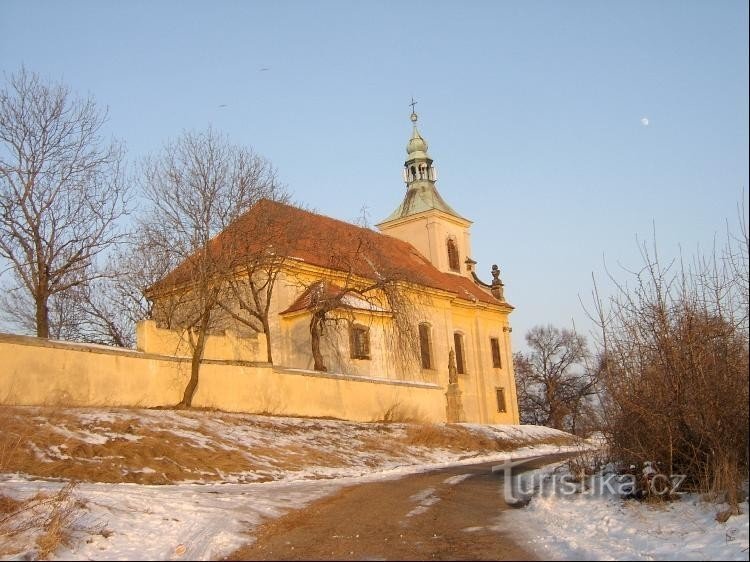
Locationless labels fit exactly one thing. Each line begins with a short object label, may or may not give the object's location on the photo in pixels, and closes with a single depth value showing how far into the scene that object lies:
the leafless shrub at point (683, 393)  9.87
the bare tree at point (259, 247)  27.89
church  29.14
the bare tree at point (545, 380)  75.06
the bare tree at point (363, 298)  31.16
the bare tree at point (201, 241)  26.42
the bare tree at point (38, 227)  24.47
